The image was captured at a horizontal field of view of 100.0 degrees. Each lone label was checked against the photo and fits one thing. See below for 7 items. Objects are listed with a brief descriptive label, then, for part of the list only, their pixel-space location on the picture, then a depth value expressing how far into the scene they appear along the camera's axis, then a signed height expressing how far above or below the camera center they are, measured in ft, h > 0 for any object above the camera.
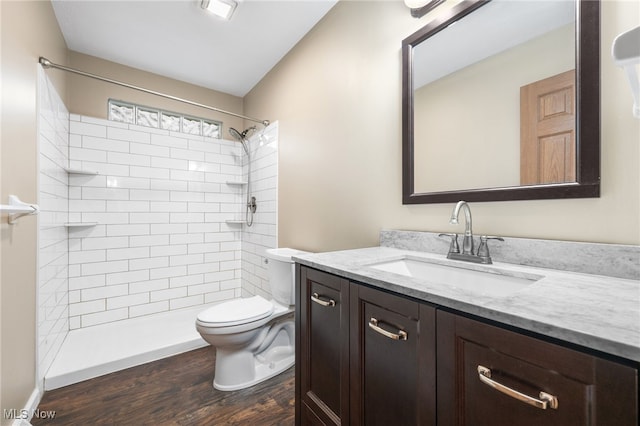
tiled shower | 7.25 -0.27
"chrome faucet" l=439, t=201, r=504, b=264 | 3.40 -0.45
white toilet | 5.42 -2.59
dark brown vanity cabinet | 1.47 -1.18
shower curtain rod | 5.35 +3.09
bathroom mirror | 2.87 +1.44
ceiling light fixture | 5.97 +4.67
